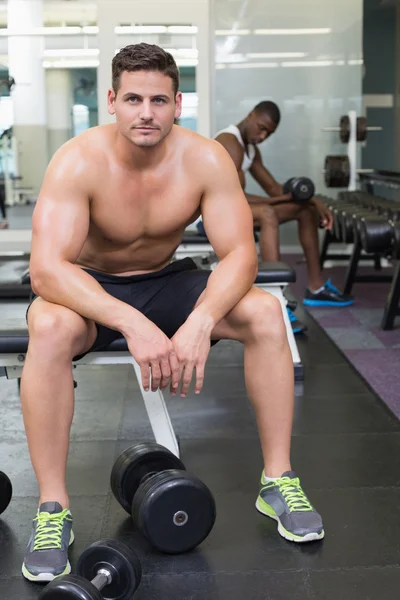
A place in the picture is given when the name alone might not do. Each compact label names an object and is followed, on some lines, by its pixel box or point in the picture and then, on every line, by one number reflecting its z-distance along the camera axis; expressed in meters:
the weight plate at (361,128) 5.44
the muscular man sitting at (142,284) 1.53
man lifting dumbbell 3.68
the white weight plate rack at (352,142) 5.41
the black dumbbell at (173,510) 1.48
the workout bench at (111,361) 1.79
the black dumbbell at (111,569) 1.29
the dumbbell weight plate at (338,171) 5.28
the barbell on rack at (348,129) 5.44
